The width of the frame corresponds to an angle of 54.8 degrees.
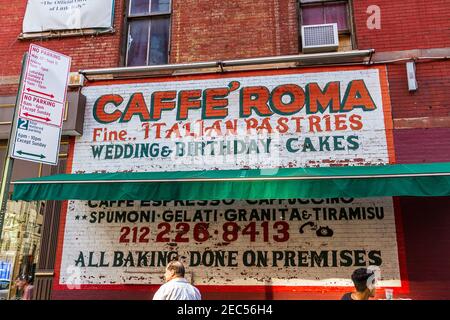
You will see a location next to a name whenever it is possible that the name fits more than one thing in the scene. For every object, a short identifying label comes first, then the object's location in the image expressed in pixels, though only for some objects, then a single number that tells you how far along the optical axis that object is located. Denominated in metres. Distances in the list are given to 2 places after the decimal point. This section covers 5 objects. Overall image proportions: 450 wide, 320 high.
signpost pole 4.94
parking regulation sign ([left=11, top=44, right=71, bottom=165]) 5.64
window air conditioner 7.80
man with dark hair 4.02
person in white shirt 4.24
